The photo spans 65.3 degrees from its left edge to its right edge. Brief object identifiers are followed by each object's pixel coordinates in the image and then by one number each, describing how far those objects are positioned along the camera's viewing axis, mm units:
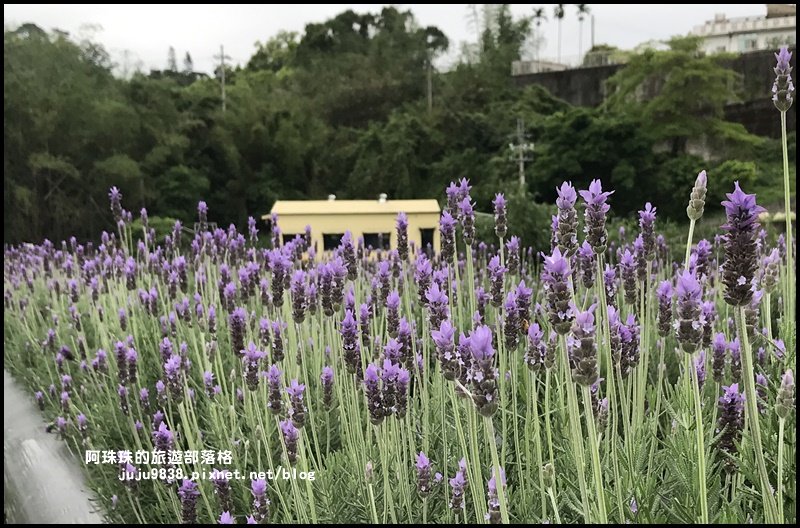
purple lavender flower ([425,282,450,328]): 809
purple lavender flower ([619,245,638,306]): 1027
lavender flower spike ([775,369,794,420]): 591
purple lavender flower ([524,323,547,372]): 841
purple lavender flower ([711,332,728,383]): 807
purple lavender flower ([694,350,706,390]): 988
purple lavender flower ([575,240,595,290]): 981
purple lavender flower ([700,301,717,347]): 754
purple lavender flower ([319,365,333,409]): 1107
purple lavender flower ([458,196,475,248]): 1034
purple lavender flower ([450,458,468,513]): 788
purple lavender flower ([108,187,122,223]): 2102
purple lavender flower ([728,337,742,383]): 960
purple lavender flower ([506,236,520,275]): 1169
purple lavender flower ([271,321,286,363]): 1121
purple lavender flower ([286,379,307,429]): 845
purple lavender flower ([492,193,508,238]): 1046
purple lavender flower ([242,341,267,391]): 1032
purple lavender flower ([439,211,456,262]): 1100
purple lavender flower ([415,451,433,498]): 845
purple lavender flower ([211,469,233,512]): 943
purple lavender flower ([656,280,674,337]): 807
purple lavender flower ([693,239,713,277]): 1203
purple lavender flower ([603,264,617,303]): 1092
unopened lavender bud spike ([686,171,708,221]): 657
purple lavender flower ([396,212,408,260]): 1247
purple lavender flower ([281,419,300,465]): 834
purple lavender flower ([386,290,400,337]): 965
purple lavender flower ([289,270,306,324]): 1036
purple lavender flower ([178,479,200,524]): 953
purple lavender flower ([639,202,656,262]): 999
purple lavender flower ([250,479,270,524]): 779
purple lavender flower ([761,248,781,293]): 946
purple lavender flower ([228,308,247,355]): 1132
